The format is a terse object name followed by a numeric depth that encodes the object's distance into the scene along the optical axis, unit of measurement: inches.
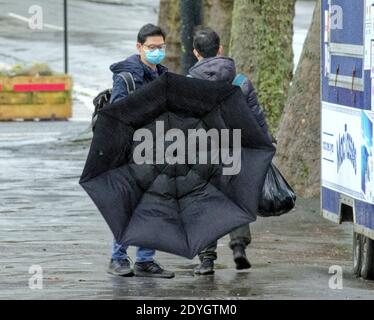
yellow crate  1178.0
